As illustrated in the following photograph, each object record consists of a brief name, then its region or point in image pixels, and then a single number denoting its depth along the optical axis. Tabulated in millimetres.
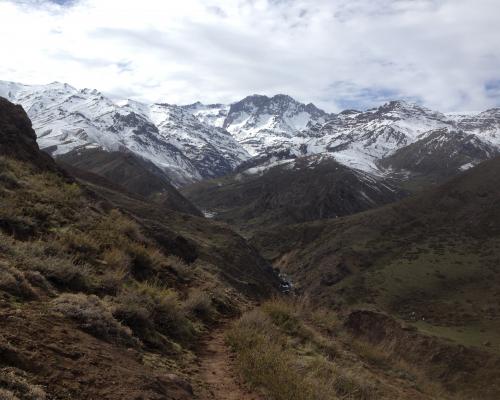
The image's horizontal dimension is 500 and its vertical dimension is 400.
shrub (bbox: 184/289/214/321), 12328
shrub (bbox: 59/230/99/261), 11367
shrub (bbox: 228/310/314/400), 8188
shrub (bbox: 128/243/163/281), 12944
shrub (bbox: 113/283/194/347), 9254
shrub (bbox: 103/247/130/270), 11759
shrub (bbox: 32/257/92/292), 9445
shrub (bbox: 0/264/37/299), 7973
